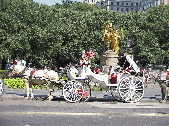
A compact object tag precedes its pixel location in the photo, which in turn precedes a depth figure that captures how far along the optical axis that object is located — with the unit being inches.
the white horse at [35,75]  655.1
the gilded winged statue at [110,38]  1499.8
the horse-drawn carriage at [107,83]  614.2
